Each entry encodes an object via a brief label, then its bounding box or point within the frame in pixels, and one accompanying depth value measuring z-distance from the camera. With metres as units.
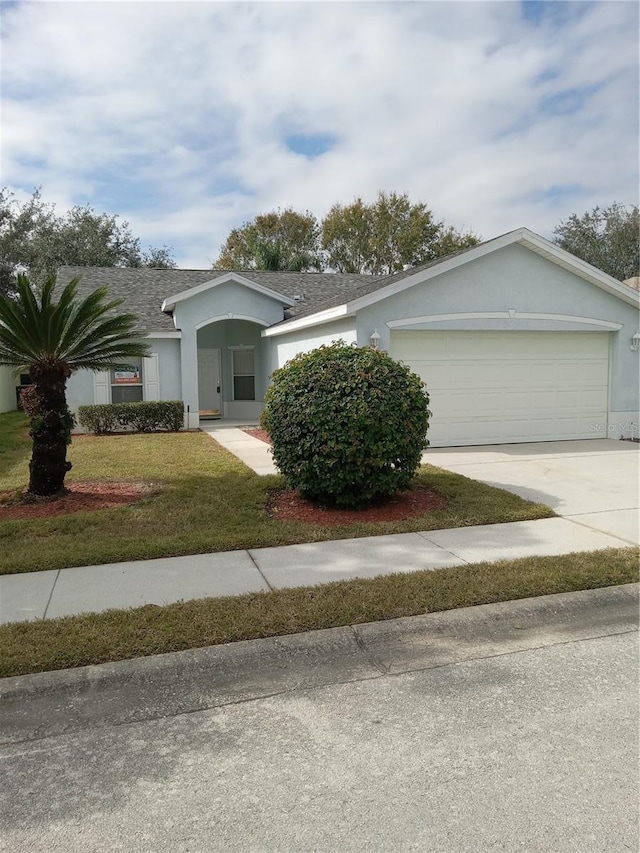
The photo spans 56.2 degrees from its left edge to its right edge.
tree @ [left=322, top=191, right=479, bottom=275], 40.00
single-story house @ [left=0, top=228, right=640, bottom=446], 11.64
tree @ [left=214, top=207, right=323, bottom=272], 42.00
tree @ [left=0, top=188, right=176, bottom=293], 29.25
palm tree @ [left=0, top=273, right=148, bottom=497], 7.41
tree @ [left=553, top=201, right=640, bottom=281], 38.12
